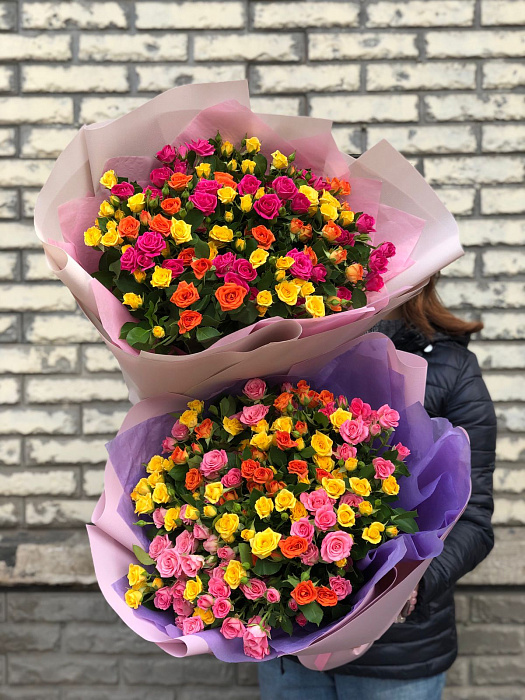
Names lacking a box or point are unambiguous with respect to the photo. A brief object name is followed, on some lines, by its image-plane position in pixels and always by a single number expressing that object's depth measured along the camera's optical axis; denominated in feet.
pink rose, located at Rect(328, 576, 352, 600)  2.96
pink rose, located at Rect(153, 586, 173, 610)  3.14
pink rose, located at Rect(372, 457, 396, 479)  3.13
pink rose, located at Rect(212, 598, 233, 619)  2.94
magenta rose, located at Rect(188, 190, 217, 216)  3.05
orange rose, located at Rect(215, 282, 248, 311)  2.89
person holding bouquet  4.99
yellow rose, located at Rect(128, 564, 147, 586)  3.16
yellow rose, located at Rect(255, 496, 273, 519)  2.97
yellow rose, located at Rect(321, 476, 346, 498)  3.04
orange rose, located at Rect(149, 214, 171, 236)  3.05
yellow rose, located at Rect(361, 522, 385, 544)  2.97
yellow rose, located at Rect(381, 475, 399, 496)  3.11
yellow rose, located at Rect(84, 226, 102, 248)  3.11
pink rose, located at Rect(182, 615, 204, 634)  2.99
